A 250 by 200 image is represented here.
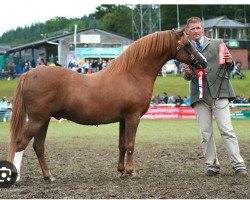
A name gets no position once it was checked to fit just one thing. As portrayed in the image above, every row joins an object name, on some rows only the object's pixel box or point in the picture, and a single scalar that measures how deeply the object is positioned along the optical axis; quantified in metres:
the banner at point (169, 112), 32.72
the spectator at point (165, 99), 36.62
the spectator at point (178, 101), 34.06
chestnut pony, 8.20
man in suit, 9.15
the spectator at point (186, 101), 34.54
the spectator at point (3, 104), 31.34
